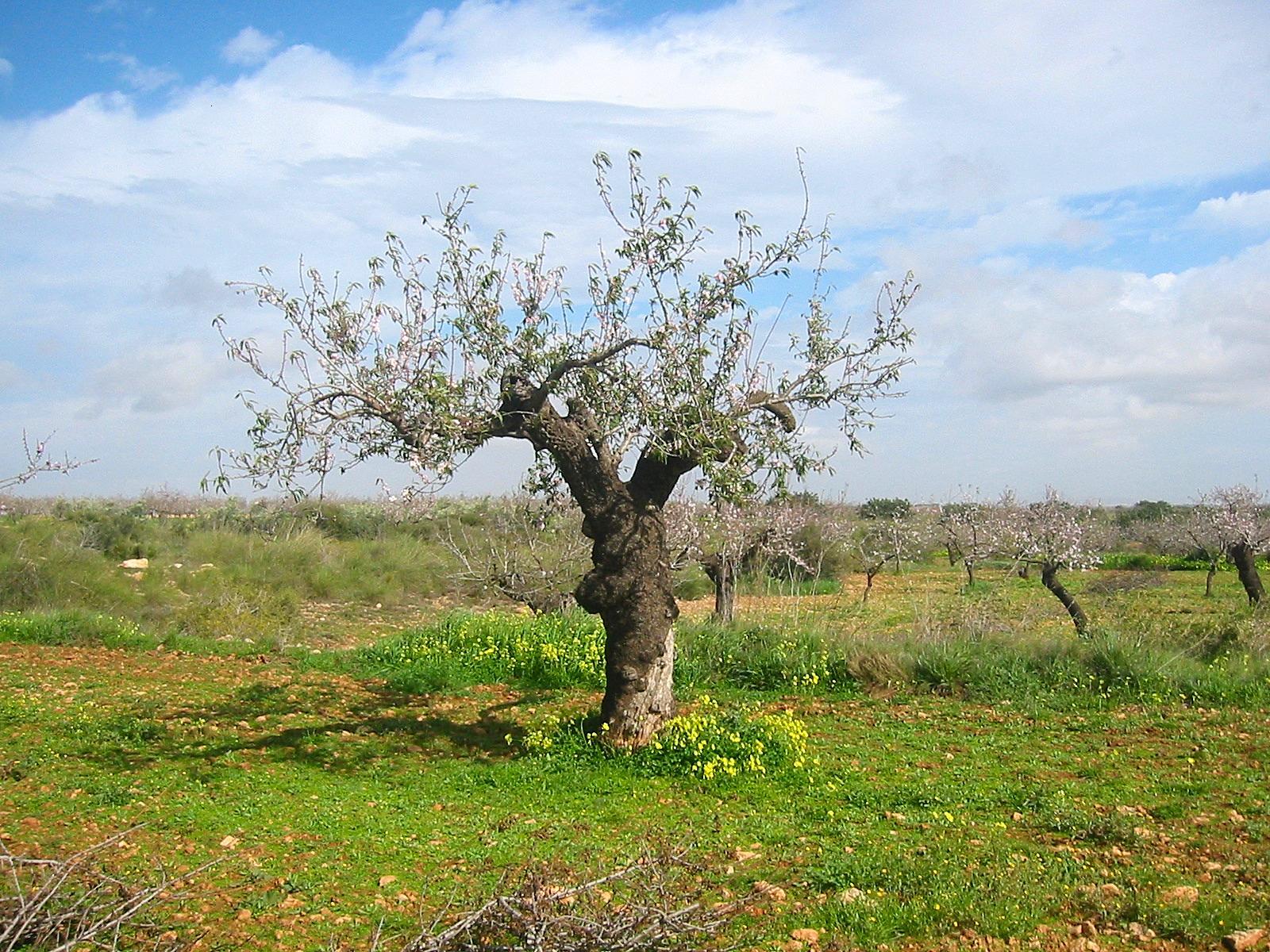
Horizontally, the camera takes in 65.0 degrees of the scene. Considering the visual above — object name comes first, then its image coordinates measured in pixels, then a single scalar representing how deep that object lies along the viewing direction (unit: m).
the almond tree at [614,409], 6.64
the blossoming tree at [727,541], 13.35
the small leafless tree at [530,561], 13.35
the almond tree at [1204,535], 24.77
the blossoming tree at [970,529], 17.32
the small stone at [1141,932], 4.24
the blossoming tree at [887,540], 23.70
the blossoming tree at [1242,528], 22.55
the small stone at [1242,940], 4.09
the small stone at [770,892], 4.69
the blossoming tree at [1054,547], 14.73
